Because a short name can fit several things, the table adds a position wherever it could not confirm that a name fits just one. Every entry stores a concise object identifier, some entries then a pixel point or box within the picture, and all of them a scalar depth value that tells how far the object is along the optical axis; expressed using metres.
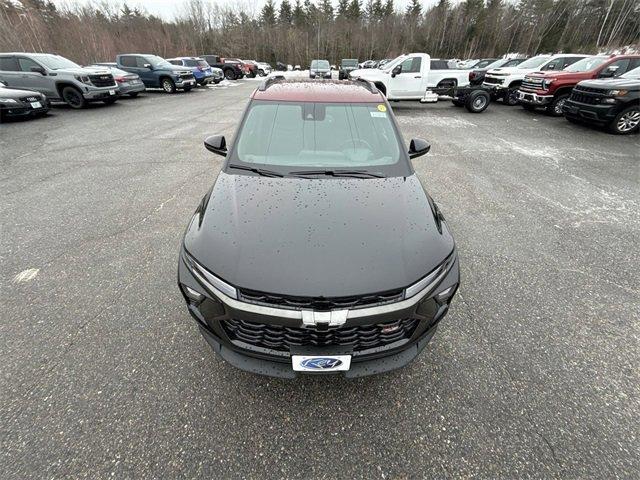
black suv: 1.60
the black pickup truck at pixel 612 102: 7.93
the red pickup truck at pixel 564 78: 9.91
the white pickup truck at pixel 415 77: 11.95
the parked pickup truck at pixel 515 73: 12.39
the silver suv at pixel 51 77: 10.88
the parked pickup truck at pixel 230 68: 28.45
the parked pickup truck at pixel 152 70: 16.16
